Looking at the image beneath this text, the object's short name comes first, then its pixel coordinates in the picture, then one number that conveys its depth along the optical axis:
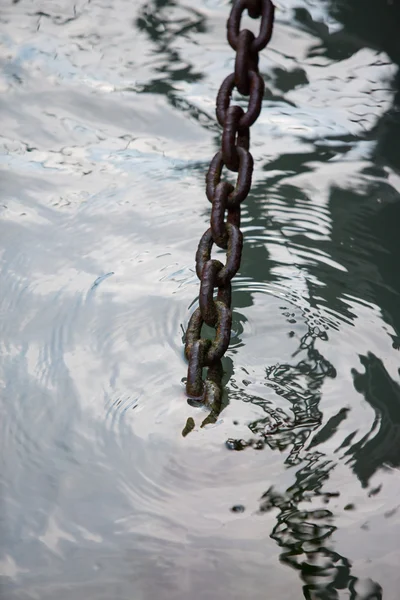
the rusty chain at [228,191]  2.48
